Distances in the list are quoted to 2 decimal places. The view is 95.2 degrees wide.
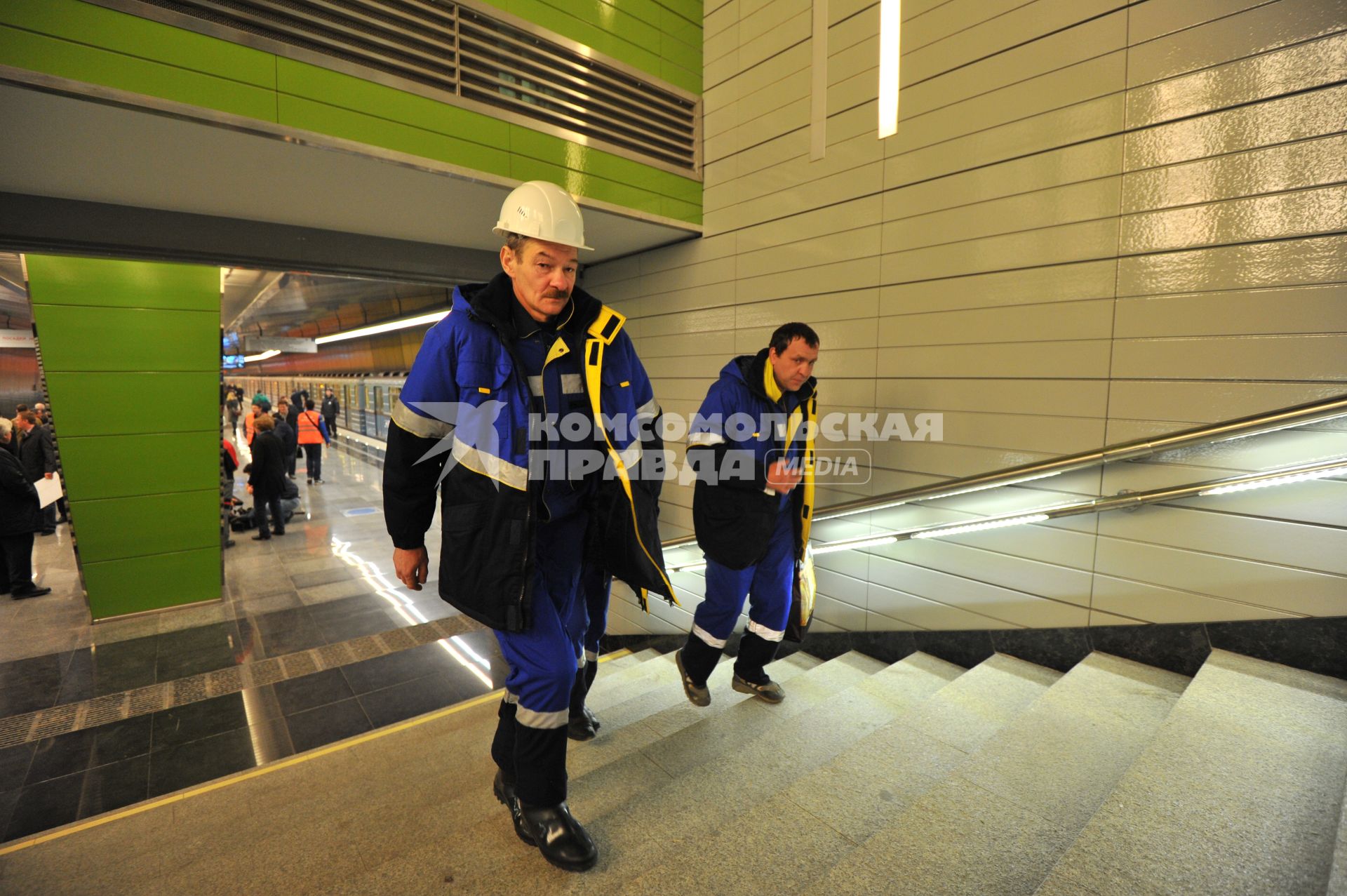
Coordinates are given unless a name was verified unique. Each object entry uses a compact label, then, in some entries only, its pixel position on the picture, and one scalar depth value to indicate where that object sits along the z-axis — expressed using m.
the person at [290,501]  8.80
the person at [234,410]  13.72
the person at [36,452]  7.21
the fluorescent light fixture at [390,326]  10.51
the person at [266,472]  7.85
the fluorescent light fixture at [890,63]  3.40
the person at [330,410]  21.00
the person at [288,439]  8.88
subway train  19.41
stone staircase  1.43
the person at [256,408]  8.05
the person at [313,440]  11.95
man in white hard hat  1.71
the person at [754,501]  2.73
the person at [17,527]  5.71
